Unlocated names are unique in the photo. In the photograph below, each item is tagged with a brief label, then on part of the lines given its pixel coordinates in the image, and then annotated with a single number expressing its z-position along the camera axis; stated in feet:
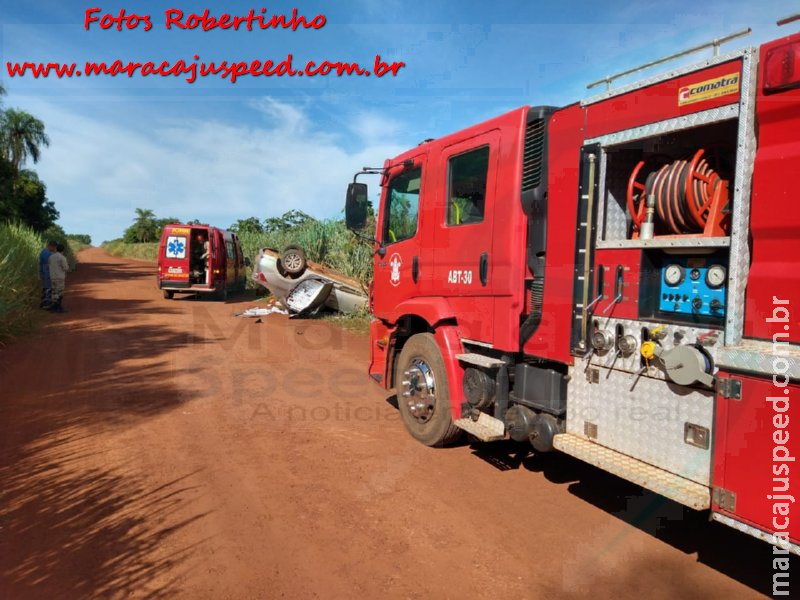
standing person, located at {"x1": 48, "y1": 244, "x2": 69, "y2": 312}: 39.47
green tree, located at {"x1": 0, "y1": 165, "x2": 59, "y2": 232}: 72.52
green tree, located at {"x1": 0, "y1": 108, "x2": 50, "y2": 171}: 104.12
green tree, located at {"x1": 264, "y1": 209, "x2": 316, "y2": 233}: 68.59
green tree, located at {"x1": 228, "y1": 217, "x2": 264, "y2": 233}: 99.73
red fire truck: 7.81
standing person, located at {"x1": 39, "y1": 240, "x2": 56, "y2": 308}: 39.40
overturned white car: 43.19
